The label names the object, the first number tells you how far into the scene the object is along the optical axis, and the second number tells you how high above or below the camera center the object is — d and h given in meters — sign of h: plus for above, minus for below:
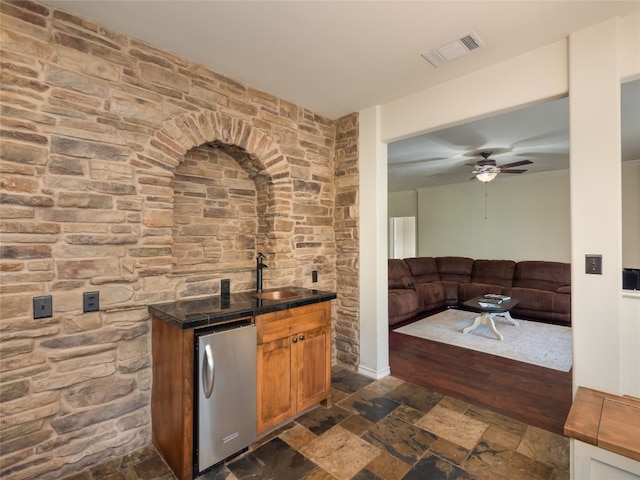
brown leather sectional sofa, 5.14 -0.85
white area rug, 3.64 -1.32
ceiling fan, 4.67 +1.10
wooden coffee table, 4.35 -0.96
